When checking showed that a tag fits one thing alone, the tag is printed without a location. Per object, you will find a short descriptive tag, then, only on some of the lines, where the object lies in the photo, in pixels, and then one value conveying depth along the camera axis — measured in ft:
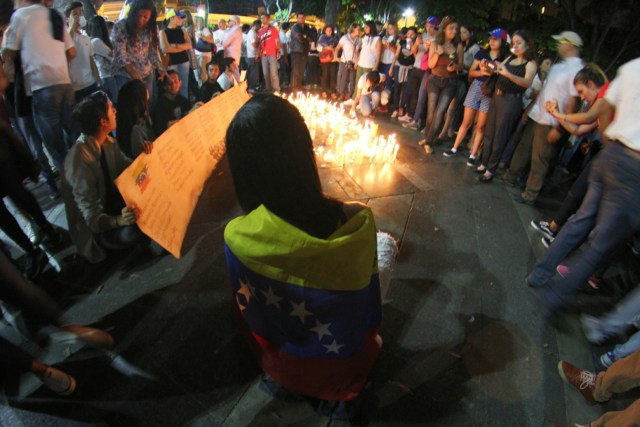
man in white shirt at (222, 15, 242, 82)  30.55
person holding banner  9.01
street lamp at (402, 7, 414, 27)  65.31
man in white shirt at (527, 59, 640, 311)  8.22
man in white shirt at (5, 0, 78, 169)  12.28
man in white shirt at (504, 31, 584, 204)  13.80
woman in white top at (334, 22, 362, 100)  31.35
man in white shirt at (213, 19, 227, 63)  37.16
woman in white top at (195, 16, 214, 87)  31.19
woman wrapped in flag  4.74
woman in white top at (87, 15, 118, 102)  18.25
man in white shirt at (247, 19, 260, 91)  33.47
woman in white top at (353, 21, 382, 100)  28.48
